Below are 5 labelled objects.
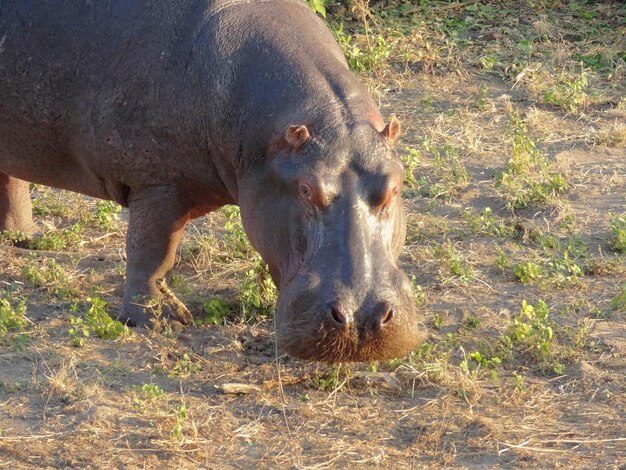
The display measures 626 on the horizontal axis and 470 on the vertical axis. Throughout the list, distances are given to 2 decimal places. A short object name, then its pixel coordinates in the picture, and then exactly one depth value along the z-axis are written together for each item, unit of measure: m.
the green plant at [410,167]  15.49
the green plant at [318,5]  18.41
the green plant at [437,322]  11.84
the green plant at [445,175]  15.33
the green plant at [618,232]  13.64
